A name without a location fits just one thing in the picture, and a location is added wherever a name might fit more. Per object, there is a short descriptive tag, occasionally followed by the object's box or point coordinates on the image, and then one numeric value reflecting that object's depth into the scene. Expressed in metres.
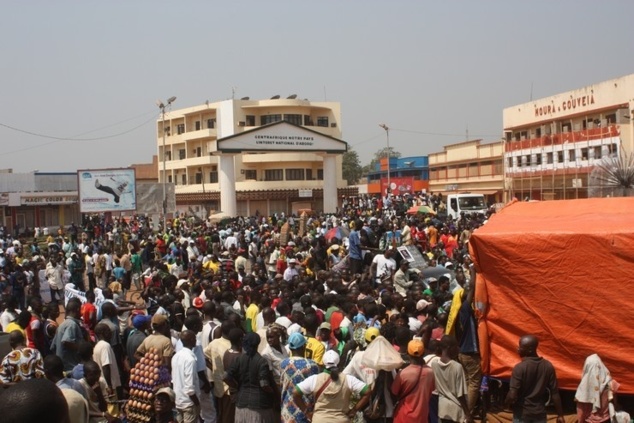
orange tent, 7.30
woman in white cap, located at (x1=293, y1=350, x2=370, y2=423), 6.13
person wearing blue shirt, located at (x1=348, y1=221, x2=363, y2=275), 16.02
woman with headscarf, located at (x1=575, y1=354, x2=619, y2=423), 6.47
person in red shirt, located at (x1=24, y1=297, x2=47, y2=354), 8.88
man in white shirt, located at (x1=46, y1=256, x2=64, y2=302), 16.50
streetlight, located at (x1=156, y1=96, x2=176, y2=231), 35.19
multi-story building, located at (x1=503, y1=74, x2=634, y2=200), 34.66
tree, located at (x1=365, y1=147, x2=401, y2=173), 112.75
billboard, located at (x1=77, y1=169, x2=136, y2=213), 37.59
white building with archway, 52.97
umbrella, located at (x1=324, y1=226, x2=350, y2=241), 20.72
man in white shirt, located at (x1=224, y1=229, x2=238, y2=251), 21.29
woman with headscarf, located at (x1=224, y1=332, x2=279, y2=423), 6.61
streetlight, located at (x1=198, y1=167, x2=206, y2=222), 58.84
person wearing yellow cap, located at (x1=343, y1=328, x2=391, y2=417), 6.59
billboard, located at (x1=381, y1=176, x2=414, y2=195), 48.75
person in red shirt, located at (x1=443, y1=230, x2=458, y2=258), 19.04
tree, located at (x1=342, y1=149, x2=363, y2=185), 98.60
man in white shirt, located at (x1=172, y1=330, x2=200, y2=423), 6.90
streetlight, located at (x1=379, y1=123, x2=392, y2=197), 47.93
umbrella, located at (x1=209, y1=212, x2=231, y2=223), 41.79
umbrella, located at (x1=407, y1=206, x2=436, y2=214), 29.95
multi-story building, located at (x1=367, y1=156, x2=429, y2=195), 62.84
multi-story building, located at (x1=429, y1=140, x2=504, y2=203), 47.62
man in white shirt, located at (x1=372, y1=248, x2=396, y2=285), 13.88
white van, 32.22
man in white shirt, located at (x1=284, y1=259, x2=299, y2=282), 14.18
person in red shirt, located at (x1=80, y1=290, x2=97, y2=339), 9.81
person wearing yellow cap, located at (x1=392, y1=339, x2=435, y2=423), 6.38
